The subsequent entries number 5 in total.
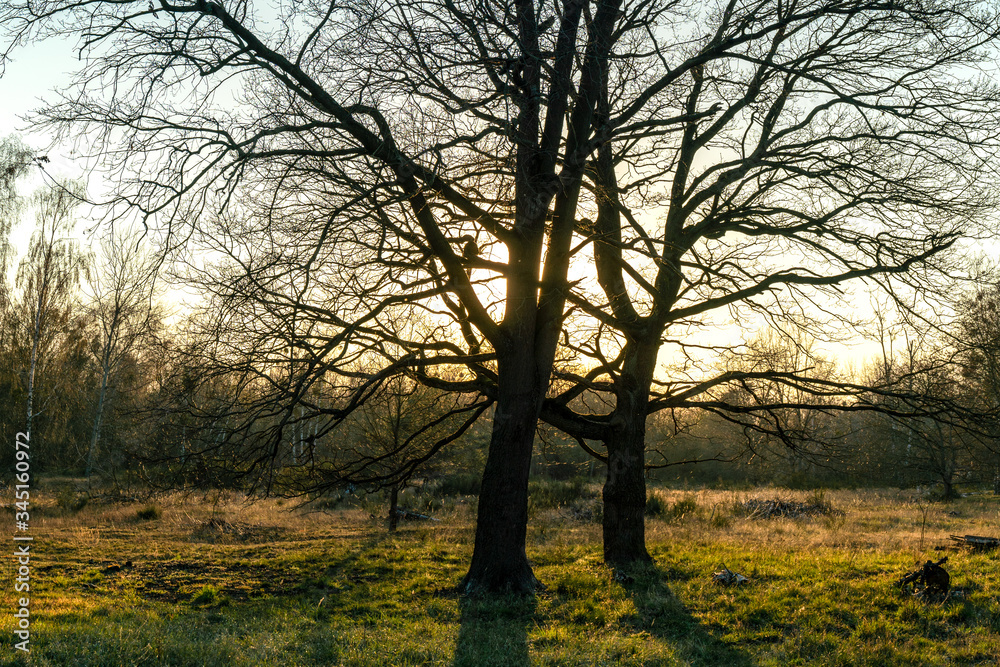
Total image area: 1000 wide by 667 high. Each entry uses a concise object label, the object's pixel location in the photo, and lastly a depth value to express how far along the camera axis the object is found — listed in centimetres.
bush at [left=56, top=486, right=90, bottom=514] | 2011
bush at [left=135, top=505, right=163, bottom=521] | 1912
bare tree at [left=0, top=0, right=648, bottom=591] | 662
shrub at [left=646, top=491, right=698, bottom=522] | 1928
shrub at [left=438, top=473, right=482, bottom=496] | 2788
